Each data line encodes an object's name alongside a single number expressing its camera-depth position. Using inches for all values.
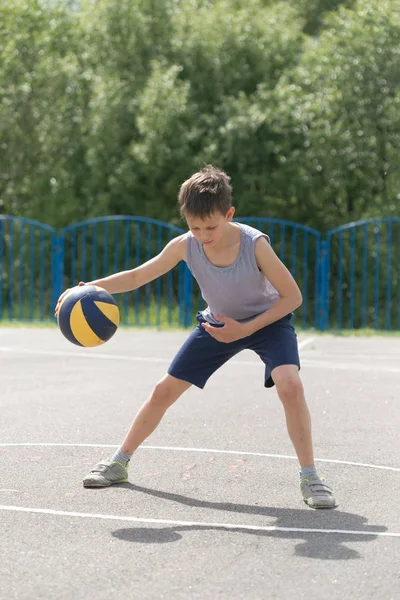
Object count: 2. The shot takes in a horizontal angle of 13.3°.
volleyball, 348.4
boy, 319.3
